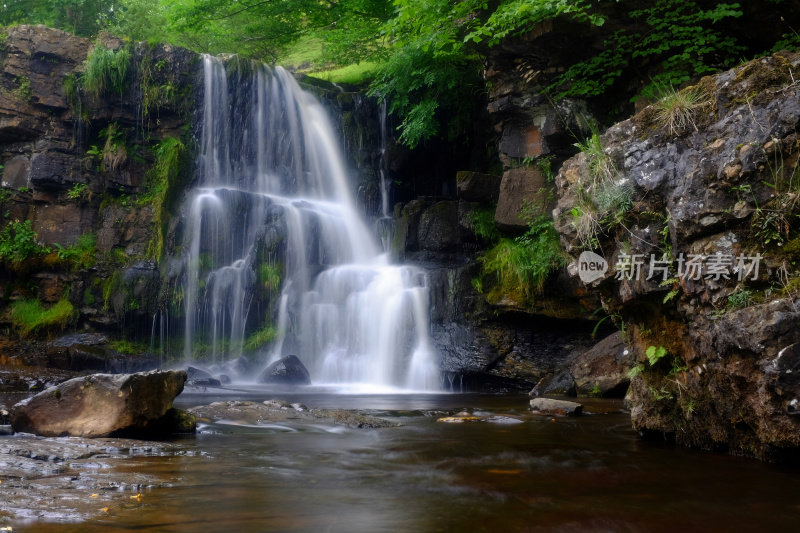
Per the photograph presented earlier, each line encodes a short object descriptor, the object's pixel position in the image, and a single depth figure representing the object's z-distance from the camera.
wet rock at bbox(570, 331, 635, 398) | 8.86
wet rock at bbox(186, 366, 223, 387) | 11.16
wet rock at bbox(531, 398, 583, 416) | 6.95
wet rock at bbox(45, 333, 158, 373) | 12.62
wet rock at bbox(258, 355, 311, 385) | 11.82
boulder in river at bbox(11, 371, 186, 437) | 5.12
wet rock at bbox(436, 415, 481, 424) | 6.56
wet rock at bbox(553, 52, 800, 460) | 3.89
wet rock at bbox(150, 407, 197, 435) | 5.51
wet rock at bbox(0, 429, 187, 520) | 2.80
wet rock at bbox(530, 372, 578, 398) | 9.54
